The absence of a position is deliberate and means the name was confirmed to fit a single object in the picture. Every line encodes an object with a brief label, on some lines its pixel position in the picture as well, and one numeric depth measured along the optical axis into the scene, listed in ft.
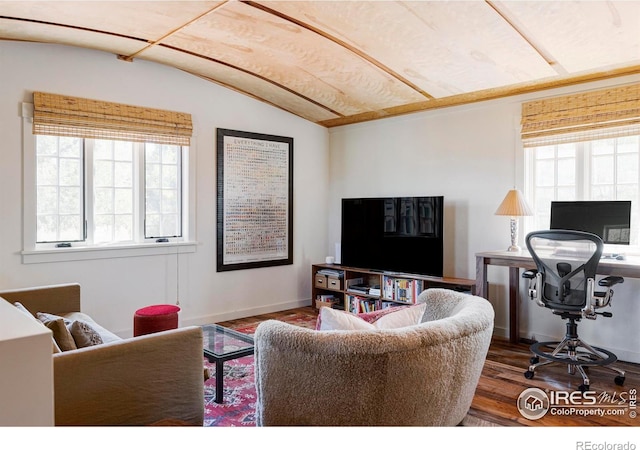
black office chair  10.00
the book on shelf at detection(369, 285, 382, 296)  15.69
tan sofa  5.59
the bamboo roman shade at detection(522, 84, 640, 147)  11.44
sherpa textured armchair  5.24
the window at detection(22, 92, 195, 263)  12.29
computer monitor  11.12
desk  10.07
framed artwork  15.88
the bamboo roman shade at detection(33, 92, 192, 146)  12.22
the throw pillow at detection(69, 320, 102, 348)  6.78
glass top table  8.78
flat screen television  14.46
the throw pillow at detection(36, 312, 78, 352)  6.44
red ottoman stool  9.29
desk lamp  12.50
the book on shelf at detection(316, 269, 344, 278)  16.84
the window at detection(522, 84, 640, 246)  11.56
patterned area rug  8.37
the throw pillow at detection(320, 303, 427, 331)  6.05
